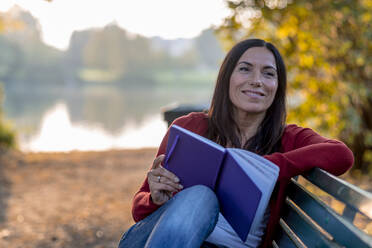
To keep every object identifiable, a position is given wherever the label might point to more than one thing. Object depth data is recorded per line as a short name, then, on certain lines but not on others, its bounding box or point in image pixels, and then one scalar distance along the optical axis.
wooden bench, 2.75
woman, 2.97
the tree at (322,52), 5.85
